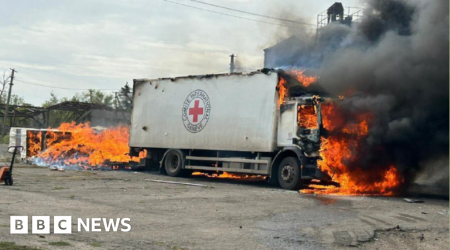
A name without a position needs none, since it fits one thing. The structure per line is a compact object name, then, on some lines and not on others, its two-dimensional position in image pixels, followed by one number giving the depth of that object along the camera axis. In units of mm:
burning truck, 14359
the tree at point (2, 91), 70919
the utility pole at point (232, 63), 45347
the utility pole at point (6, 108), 46844
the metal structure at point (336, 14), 20242
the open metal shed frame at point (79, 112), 40906
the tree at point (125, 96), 52991
